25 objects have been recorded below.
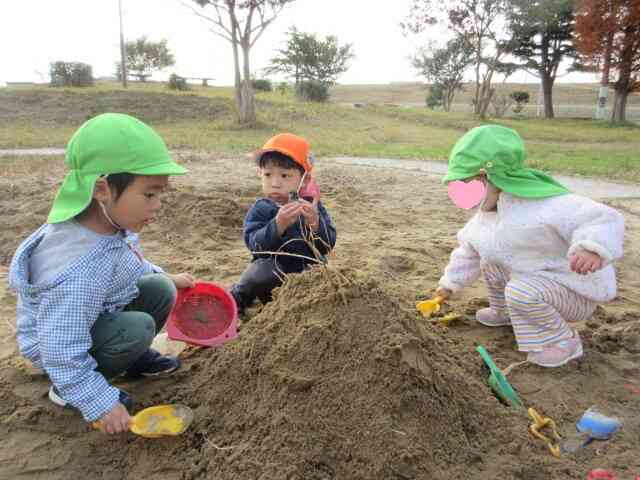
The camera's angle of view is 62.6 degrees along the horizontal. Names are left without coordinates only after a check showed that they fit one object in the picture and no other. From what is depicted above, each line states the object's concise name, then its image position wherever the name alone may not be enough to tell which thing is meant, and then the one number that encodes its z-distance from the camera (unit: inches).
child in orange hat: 101.3
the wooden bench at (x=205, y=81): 1321.4
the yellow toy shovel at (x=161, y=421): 68.2
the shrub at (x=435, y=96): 1311.5
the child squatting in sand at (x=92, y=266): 65.6
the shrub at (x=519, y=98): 1152.2
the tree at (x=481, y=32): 897.5
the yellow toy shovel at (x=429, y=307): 108.9
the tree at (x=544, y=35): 1017.9
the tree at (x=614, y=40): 830.5
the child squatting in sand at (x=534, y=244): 90.3
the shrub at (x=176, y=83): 956.6
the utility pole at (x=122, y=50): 924.0
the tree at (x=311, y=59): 1270.9
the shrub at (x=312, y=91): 974.4
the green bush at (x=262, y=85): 1234.6
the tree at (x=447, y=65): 1253.7
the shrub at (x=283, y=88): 998.4
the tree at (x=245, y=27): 601.0
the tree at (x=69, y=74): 916.0
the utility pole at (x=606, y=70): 845.7
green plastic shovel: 77.9
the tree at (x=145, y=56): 1582.2
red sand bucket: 98.2
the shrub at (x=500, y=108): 968.6
